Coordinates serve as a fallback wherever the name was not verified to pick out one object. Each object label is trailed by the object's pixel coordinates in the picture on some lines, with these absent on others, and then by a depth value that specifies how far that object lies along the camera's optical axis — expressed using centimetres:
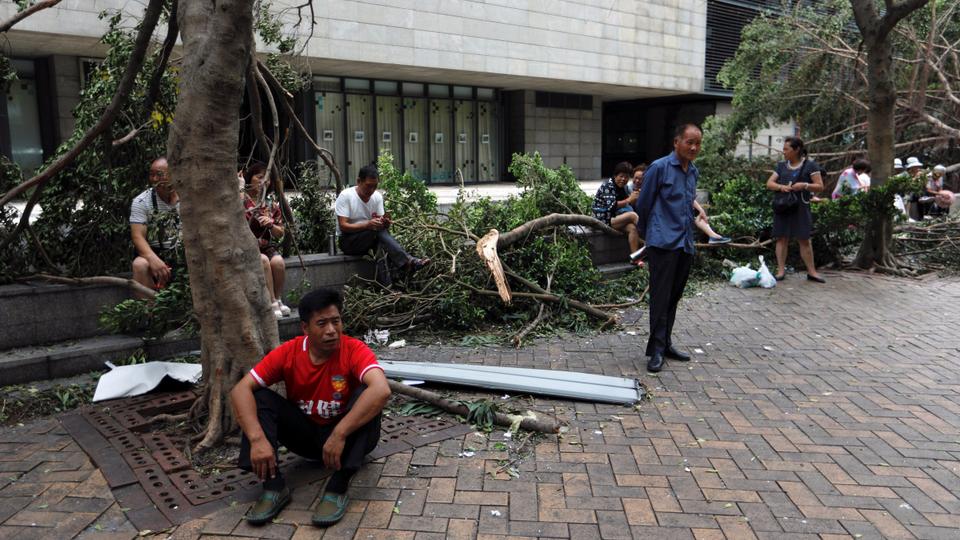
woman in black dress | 920
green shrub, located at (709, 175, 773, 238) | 1021
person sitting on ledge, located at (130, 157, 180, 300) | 548
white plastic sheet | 490
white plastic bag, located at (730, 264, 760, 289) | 917
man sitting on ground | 336
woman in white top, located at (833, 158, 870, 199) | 1070
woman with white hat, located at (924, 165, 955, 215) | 1380
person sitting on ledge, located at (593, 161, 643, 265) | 911
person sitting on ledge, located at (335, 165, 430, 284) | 701
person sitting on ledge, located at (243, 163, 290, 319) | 618
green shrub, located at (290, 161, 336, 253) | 739
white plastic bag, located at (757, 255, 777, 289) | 909
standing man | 575
